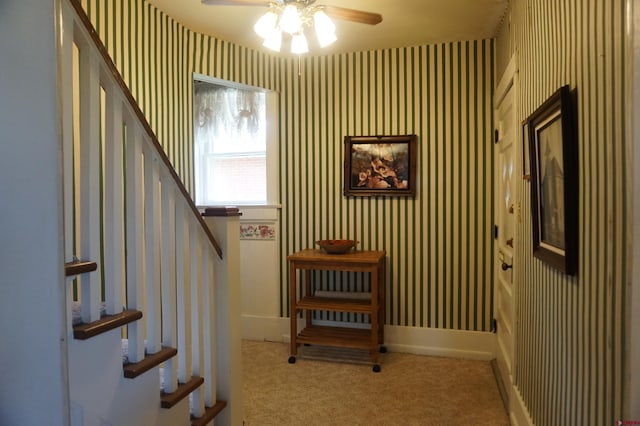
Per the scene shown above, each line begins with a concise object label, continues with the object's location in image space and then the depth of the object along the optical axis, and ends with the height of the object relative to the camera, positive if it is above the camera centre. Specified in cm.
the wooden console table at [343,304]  315 -80
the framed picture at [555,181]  138 +8
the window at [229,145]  400 +62
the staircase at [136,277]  128 -28
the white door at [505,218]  256 -11
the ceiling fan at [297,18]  216 +103
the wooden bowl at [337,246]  333 -33
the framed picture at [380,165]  349 +34
